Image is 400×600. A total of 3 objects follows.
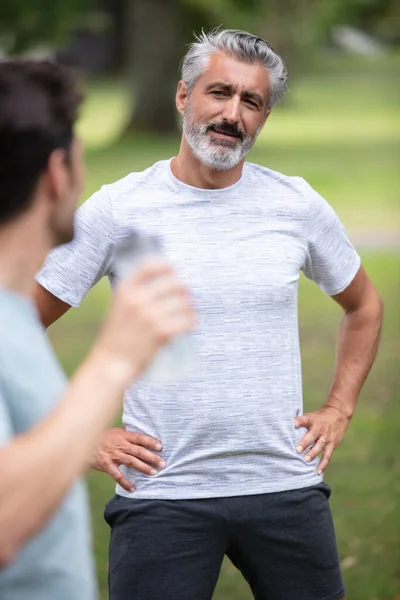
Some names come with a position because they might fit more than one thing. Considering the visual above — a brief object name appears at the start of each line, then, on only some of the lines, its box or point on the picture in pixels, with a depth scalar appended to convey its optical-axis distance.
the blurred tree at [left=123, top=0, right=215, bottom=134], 32.31
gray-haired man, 3.60
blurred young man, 2.04
